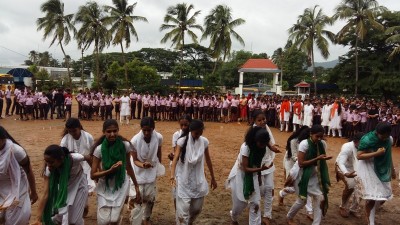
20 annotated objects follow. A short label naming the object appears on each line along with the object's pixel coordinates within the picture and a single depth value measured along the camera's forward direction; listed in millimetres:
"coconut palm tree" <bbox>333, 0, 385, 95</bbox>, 27938
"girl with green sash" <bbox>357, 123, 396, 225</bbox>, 5182
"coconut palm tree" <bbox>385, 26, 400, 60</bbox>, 24792
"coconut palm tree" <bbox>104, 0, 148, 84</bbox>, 29172
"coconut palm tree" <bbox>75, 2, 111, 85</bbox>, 30219
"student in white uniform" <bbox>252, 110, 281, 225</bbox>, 5703
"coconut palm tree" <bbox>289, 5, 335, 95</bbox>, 31375
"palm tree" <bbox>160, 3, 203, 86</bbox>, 30328
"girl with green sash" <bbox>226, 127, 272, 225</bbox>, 5070
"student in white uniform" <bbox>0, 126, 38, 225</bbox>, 3771
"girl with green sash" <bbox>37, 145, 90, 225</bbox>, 3906
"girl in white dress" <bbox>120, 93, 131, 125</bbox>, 17969
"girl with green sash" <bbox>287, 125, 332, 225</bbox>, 5191
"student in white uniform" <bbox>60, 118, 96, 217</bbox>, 5137
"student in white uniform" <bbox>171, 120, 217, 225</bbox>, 5004
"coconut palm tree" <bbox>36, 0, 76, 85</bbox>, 30328
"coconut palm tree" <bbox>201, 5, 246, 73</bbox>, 33188
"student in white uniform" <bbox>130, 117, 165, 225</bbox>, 5180
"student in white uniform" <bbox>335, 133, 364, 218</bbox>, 5620
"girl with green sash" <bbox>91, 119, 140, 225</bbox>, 4359
